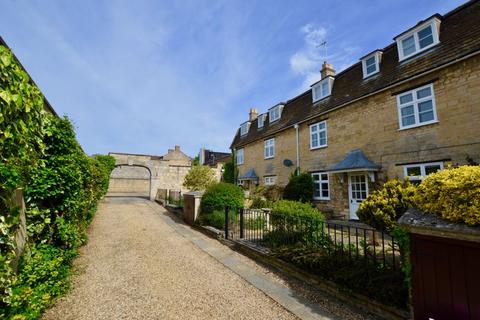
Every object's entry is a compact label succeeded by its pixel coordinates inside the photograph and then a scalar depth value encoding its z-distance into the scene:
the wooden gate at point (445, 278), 2.61
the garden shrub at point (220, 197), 10.07
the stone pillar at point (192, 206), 10.72
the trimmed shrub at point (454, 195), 2.72
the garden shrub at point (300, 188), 13.89
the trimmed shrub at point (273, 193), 15.89
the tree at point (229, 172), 23.62
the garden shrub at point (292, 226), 5.66
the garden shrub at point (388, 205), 5.36
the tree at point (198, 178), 16.61
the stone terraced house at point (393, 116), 8.45
